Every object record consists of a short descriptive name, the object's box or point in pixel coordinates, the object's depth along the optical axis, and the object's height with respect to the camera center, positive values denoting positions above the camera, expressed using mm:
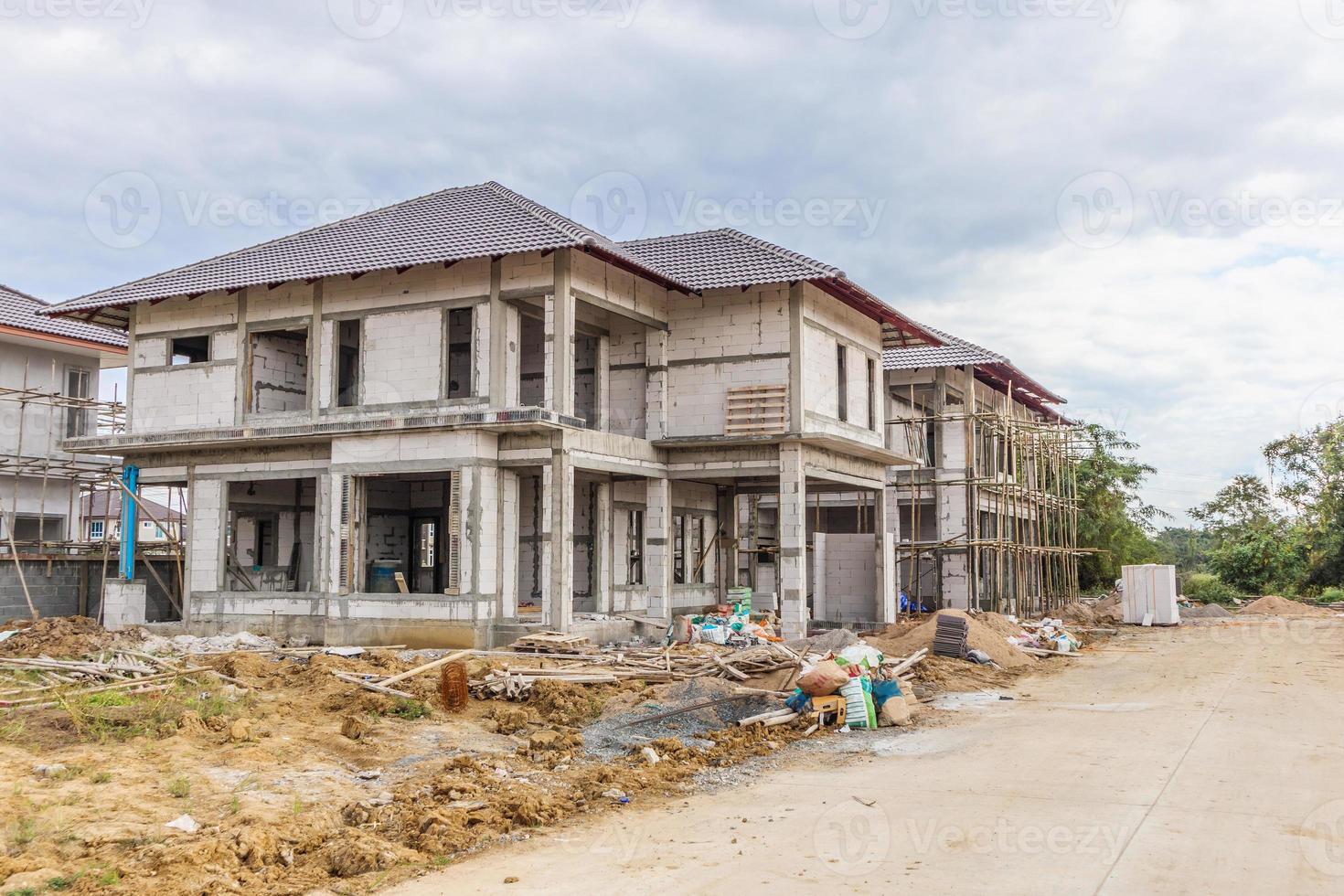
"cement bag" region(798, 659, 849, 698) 12055 -1395
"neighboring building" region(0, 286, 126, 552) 26281 +3440
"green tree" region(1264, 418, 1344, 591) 37438 +1960
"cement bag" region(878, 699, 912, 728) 12148 -1771
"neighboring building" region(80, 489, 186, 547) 28031 +1143
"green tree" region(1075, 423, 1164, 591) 38844 +1560
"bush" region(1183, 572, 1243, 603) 37750 -1262
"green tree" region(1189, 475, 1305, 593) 38750 +438
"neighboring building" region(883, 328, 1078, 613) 28562 +1833
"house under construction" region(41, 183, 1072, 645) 18625 +2506
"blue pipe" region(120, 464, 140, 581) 22281 +438
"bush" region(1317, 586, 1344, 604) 36094 -1366
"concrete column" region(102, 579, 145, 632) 21766 -994
